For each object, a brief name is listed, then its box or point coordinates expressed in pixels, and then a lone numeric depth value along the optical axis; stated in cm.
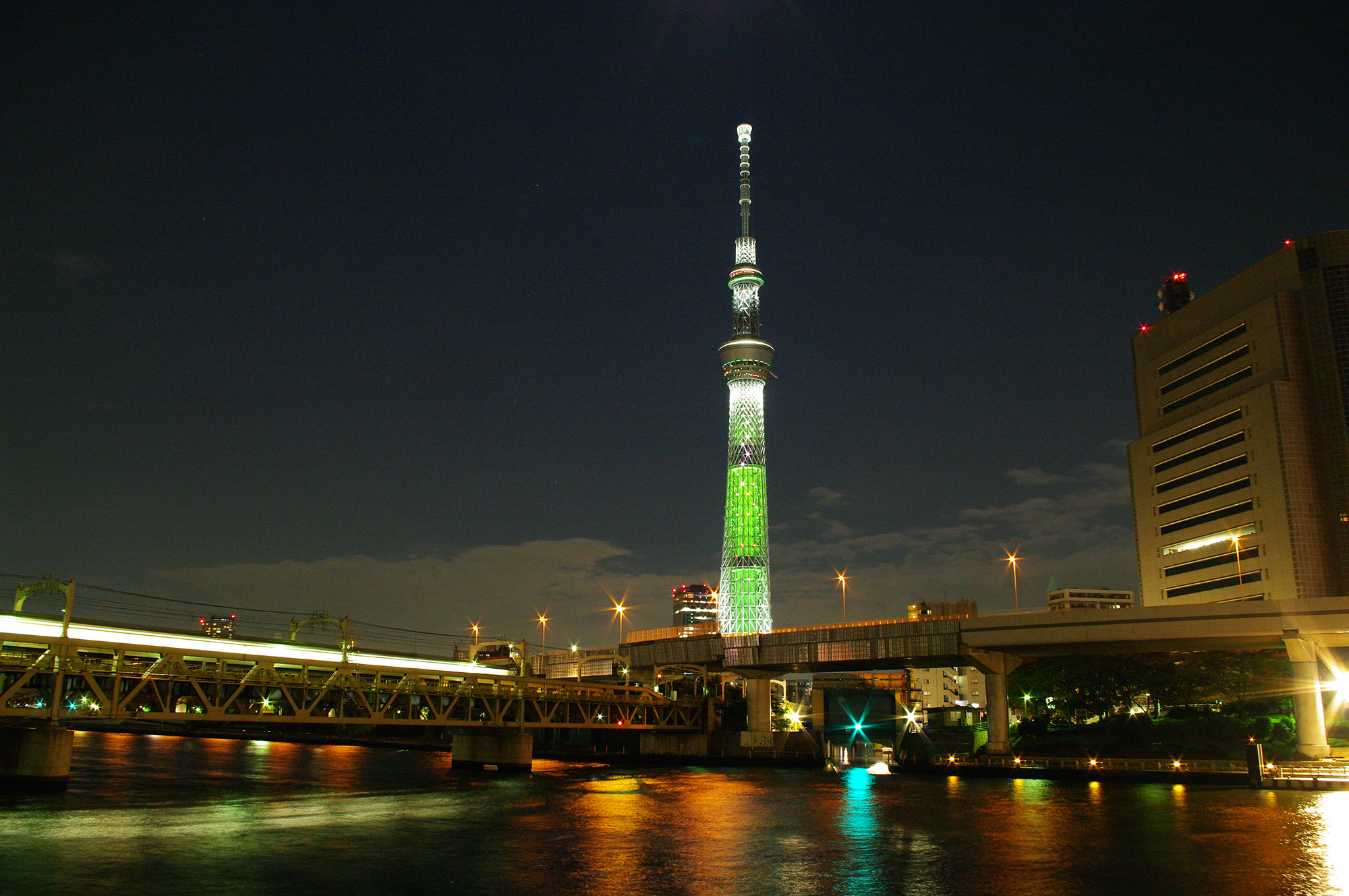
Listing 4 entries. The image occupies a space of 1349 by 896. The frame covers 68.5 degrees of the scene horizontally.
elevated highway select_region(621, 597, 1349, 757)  8119
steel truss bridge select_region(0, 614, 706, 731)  6091
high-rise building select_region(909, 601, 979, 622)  13125
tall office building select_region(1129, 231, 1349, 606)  15038
